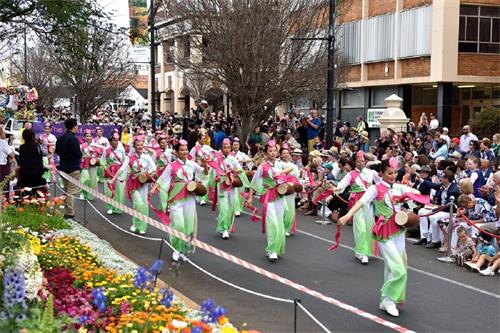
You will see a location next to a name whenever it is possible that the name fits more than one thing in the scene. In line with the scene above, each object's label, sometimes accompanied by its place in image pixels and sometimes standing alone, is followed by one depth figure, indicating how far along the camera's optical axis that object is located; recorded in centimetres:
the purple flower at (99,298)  525
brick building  3116
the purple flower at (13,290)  458
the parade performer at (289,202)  1232
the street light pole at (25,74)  4732
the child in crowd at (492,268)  1054
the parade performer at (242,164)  1544
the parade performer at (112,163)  1563
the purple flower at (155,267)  537
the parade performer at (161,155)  1577
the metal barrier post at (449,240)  1159
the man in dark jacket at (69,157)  1337
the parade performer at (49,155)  1821
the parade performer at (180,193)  1101
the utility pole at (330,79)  1834
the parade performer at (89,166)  1755
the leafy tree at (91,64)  1331
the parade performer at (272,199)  1124
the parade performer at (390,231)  820
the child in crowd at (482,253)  1082
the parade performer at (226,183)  1337
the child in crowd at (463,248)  1123
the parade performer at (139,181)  1352
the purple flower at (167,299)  564
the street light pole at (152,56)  2248
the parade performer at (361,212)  1145
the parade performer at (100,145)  1788
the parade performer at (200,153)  1500
